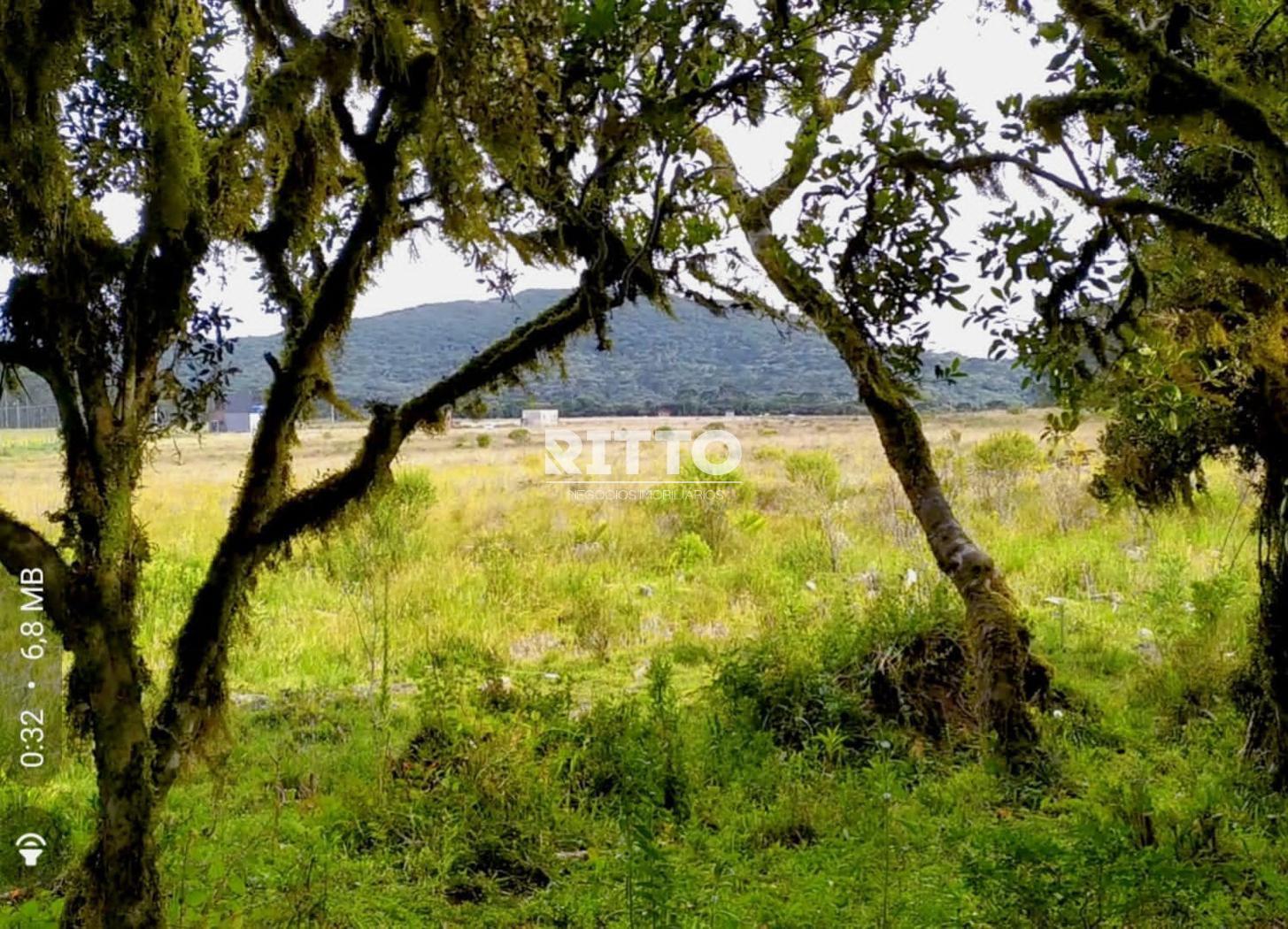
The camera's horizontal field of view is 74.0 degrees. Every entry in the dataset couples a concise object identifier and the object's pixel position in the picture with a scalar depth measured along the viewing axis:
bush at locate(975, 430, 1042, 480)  15.75
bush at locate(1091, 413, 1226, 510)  5.63
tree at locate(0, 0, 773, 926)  2.33
